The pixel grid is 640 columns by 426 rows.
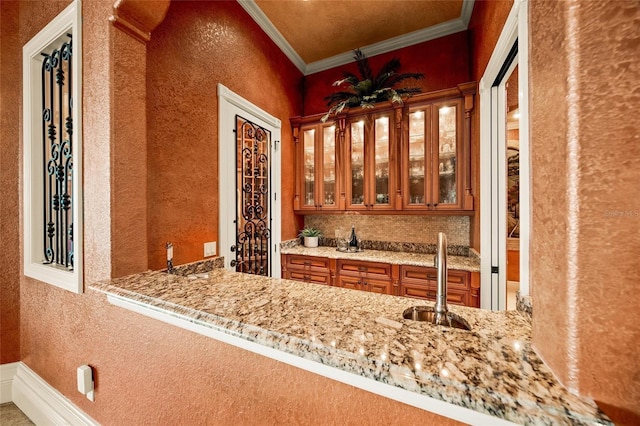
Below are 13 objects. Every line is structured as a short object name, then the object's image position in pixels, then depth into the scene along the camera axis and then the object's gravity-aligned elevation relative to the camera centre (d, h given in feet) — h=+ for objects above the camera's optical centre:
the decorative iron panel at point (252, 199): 7.94 +0.43
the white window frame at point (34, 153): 5.32 +1.41
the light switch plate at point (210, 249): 6.58 -1.03
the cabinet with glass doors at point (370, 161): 9.43 +1.97
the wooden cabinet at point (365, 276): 8.65 -2.40
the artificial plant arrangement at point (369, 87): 9.34 +5.03
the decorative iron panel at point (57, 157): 5.40 +1.28
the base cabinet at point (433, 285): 7.35 -2.41
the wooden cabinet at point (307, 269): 9.58 -2.35
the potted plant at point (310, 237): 11.09 -1.20
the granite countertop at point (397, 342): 1.48 -1.11
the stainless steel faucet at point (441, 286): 3.09 -0.98
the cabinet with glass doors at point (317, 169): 10.52 +1.87
